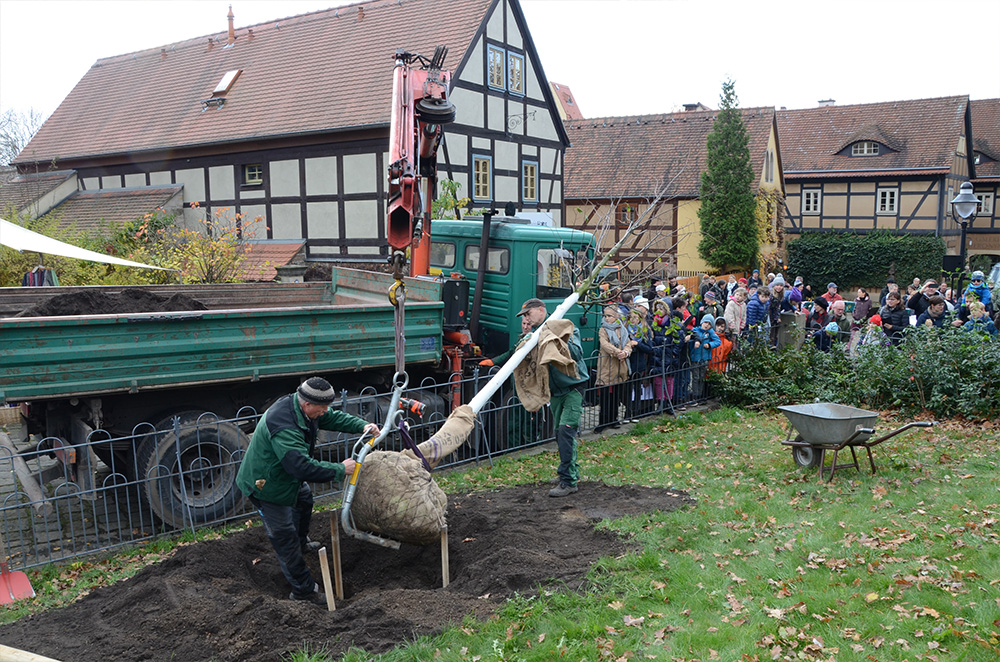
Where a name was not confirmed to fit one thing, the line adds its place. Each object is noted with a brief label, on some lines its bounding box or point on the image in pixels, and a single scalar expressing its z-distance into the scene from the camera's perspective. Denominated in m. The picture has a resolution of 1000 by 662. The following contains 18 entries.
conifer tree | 29.25
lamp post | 15.13
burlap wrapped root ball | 5.62
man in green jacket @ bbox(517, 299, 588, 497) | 7.56
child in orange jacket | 12.36
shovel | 5.57
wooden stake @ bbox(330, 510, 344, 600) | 5.56
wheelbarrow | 7.60
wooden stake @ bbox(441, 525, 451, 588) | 5.69
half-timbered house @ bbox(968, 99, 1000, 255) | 38.62
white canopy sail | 8.47
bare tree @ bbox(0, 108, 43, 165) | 46.71
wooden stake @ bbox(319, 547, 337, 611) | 5.16
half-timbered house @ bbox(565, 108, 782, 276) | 31.45
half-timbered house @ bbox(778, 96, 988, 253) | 34.19
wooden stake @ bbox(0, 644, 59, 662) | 2.79
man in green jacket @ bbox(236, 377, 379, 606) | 5.25
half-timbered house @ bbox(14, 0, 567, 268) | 19.34
